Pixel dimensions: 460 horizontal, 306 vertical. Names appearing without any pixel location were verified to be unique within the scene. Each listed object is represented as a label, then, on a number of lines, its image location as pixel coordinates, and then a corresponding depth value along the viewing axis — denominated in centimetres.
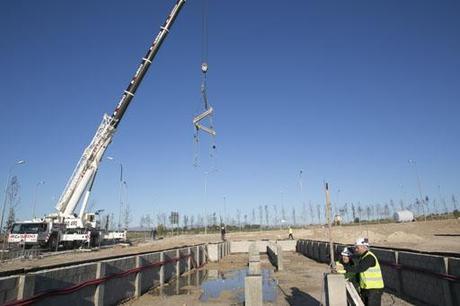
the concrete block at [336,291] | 785
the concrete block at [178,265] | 1946
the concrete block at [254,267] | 1385
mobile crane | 3215
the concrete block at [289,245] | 3799
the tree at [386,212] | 10681
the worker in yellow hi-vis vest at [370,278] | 750
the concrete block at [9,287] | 659
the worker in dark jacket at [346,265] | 812
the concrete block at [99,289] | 1026
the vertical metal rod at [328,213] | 873
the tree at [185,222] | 10312
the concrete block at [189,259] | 2220
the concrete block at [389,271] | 1256
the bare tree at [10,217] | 4850
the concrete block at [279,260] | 2111
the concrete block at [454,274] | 891
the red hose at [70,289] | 702
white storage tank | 8019
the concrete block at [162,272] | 1652
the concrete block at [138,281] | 1343
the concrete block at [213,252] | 2977
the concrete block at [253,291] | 1048
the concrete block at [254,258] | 1569
